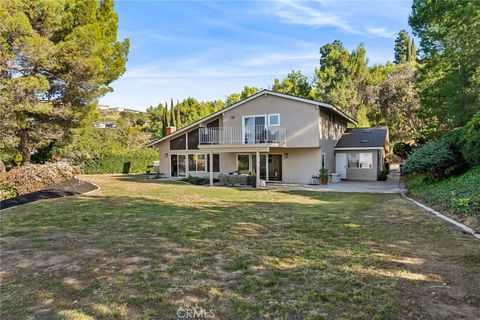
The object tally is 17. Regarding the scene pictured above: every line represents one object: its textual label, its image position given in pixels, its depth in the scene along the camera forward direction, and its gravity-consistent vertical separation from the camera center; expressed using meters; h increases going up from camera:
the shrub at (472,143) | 11.18 +0.66
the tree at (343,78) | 38.79 +11.02
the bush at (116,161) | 28.03 +0.24
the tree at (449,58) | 13.86 +5.60
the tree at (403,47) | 56.32 +21.37
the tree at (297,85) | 41.78 +10.21
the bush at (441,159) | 12.97 +0.08
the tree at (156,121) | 47.62 +6.75
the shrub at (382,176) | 21.25 -0.97
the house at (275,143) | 19.35 +1.28
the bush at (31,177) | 13.41 -0.64
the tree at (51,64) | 15.03 +5.23
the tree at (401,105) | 35.53 +6.56
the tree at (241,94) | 44.62 +9.97
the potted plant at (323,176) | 18.80 -0.84
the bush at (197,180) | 20.25 -1.13
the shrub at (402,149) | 30.30 +1.25
